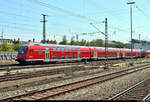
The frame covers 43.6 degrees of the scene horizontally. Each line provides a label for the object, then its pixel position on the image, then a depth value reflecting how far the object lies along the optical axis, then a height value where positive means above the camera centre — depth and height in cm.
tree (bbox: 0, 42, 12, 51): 6828 +23
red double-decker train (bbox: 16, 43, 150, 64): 2733 -89
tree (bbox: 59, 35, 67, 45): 8486 +357
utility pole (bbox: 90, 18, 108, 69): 2488 +201
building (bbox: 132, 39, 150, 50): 11645 +210
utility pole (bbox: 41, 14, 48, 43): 3644 +380
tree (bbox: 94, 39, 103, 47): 11995 +398
